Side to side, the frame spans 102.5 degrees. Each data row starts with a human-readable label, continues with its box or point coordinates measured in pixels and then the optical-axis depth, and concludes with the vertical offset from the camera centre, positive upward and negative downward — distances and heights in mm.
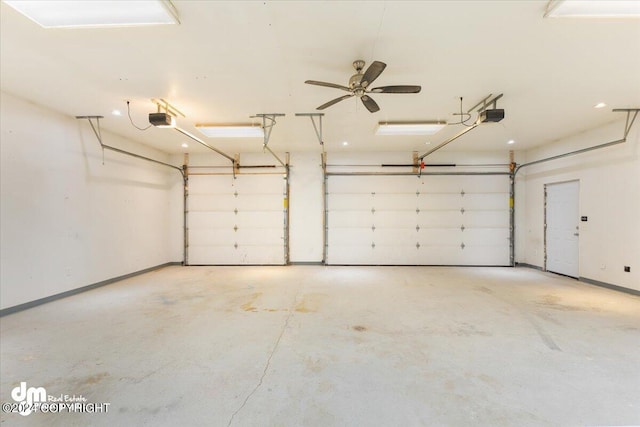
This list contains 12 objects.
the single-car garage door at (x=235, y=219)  7164 -157
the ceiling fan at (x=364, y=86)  2510 +1355
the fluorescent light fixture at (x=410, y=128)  4818 +1695
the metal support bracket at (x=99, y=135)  4555 +1488
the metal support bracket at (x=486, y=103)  3704 +1684
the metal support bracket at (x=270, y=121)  4422 +1692
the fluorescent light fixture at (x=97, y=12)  2033 +1657
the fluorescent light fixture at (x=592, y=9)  2049 +1697
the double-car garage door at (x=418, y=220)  6930 -150
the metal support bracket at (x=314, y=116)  4352 +1688
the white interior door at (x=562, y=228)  5551 -279
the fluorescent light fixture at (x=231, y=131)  5020 +1690
